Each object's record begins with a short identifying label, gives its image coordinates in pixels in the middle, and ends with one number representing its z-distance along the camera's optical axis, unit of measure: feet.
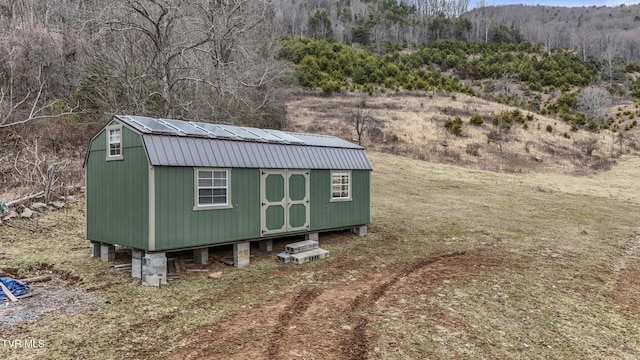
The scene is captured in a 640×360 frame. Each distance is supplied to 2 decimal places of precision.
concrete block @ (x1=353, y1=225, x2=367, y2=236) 44.42
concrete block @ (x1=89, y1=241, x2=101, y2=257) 32.91
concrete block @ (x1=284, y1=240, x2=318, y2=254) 34.01
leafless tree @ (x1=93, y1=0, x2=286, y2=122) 54.49
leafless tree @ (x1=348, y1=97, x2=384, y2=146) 106.91
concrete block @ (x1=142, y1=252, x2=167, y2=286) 26.40
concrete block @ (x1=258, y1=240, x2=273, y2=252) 36.47
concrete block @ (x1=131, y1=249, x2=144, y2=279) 27.97
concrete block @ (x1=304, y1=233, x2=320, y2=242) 38.86
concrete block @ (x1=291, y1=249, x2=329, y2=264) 32.86
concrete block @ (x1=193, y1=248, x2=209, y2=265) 31.68
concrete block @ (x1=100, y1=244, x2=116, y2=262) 31.71
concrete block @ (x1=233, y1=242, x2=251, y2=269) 31.42
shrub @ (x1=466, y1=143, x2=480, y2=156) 103.31
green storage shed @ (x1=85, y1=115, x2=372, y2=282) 27.27
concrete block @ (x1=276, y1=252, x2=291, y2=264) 33.01
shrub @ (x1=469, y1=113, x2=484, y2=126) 122.93
